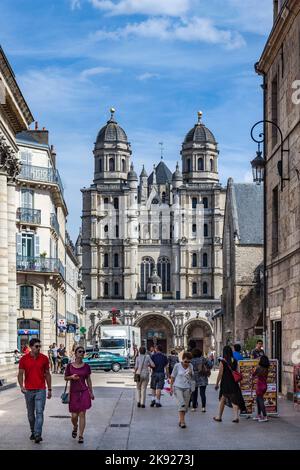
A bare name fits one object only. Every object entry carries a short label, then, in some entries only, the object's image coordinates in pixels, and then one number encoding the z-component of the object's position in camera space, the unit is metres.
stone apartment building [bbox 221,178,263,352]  59.06
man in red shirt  15.84
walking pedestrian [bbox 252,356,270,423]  19.97
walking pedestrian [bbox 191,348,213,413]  23.31
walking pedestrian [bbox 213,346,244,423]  19.53
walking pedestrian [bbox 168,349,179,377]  29.28
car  56.91
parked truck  67.94
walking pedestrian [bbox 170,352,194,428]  19.00
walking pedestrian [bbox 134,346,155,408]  24.23
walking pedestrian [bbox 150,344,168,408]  24.87
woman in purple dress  15.93
